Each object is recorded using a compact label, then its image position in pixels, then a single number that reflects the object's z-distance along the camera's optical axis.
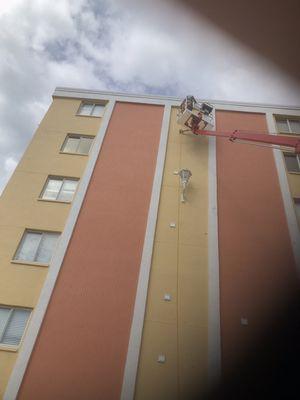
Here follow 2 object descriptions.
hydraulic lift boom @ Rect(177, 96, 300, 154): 14.01
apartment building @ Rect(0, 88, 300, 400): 8.87
